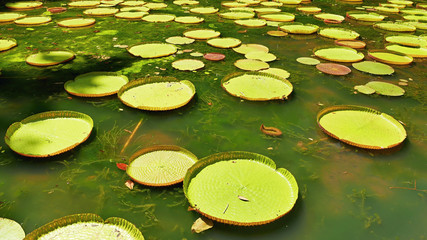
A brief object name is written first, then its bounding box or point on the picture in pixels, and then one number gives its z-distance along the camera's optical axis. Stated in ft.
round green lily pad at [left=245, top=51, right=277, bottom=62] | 14.90
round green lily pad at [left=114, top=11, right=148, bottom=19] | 22.00
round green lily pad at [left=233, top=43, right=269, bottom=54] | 16.03
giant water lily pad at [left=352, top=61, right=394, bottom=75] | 13.84
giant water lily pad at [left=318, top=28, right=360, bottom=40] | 18.41
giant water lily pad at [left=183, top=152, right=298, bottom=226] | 6.31
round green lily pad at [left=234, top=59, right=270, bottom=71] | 13.70
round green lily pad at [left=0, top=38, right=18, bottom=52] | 15.42
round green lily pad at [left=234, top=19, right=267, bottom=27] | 20.91
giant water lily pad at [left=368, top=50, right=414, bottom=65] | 14.94
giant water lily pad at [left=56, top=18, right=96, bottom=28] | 19.74
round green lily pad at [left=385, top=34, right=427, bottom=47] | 17.40
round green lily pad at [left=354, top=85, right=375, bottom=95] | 12.00
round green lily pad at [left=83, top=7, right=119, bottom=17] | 22.61
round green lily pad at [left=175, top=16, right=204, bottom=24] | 21.17
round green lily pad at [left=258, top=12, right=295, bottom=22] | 22.38
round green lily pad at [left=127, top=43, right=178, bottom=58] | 15.16
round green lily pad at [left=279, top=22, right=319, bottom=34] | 19.44
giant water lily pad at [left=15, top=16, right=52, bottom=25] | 19.95
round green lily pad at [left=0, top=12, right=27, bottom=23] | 20.73
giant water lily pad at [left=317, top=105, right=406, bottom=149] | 8.81
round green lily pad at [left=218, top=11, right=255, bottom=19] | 23.16
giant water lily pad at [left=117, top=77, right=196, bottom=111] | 10.39
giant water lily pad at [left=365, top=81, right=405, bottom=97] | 11.92
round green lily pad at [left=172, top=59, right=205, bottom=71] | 13.78
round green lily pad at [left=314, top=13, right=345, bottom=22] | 22.75
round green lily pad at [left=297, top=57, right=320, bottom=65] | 14.78
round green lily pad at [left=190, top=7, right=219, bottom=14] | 24.33
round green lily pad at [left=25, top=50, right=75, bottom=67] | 13.61
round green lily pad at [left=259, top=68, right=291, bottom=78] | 13.16
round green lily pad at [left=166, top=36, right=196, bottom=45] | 17.04
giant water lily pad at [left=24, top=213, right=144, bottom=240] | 5.65
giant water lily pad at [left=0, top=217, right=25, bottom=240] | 5.72
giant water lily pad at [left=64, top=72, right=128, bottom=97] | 11.12
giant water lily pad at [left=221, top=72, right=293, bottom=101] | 11.26
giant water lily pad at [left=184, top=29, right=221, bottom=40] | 17.84
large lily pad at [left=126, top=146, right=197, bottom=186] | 7.13
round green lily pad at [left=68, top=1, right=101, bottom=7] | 25.50
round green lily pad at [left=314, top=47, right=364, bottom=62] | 14.96
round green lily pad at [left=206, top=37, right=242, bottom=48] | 16.60
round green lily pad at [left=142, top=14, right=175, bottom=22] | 21.71
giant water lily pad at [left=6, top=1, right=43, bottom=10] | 23.86
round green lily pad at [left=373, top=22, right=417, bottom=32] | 20.38
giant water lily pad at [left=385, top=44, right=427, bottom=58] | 16.10
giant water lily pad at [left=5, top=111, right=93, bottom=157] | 8.03
